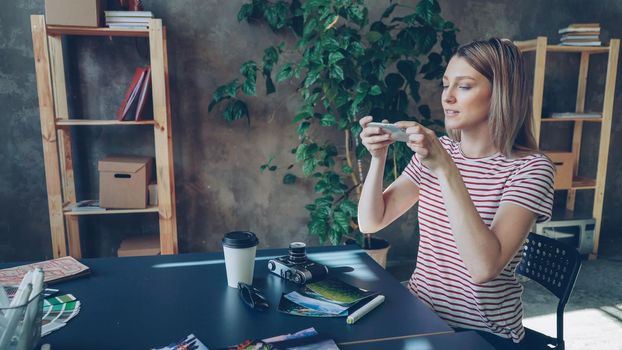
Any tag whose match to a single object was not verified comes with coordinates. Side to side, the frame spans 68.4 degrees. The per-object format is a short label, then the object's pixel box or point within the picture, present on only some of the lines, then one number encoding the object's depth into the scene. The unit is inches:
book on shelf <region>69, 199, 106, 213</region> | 115.1
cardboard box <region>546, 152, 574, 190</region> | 148.4
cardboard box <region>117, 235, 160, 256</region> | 117.0
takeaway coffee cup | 51.8
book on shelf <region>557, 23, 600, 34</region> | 145.1
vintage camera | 54.4
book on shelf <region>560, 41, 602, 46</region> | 145.5
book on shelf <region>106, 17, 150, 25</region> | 111.2
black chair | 58.0
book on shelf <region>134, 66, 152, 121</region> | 115.0
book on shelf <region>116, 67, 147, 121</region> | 114.8
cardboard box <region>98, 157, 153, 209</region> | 114.7
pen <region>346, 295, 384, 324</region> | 44.5
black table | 41.8
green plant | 115.3
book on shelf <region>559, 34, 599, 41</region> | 145.9
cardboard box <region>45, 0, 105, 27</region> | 106.2
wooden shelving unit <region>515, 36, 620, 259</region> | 143.3
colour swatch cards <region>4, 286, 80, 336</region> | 43.3
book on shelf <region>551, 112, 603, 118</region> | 148.2
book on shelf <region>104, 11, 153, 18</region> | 110.7
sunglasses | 47.2
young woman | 50.0
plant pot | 128.2
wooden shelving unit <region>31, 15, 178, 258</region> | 109.1
